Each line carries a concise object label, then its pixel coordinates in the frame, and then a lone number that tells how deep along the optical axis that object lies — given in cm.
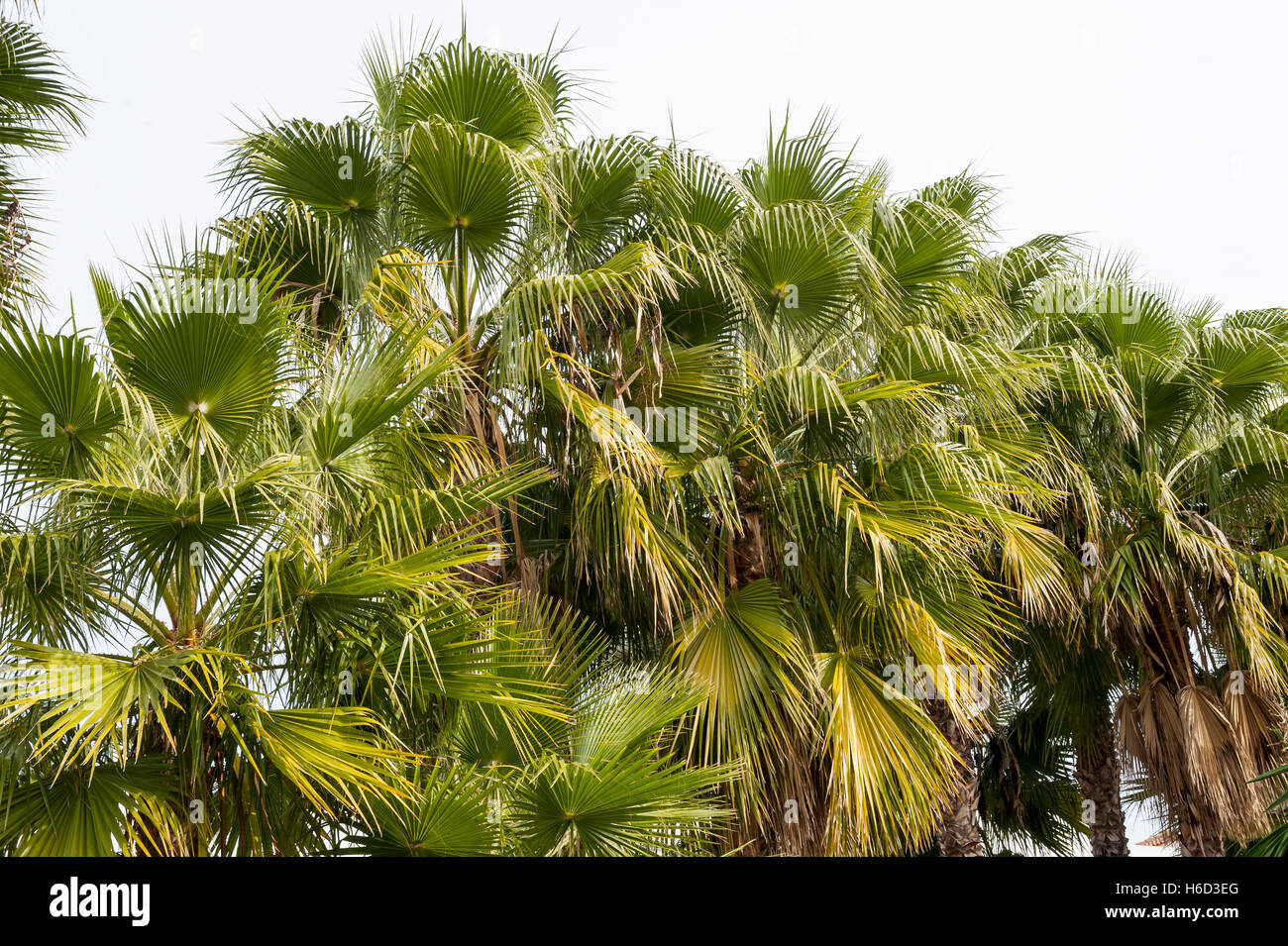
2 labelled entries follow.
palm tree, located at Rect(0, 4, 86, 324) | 672
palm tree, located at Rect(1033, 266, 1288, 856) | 796
